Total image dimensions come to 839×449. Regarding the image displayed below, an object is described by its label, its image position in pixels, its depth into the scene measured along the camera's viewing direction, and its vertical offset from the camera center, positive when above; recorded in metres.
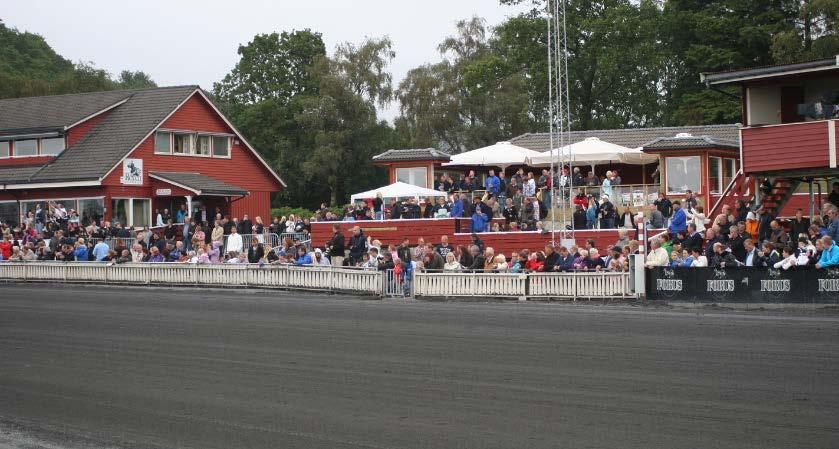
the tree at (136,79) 146.38 +22.30
